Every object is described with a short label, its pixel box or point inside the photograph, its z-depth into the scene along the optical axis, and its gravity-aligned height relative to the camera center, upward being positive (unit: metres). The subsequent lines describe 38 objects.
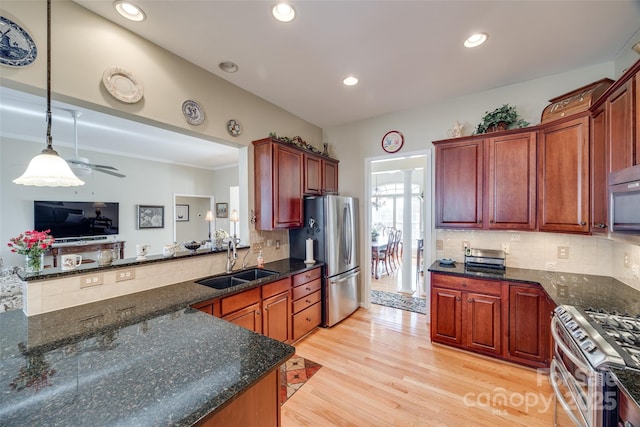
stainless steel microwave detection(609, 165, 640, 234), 1.40 +0.07
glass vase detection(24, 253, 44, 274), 1.93 -0.38
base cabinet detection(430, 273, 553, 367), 2.31 -1.07
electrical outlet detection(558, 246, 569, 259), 2.63 -0.43
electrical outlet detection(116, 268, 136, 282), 1.95 -0.49
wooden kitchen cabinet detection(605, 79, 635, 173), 1.51 +0.55
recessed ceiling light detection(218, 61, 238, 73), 2.45 +1.47
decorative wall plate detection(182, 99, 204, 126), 2.38 +0.99
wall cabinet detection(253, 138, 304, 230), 2.96 +0.35
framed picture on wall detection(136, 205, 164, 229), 6.12 -0.07
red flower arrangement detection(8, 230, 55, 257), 1.99 -0.24
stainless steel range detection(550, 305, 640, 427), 1.12 -0.74
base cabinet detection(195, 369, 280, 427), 0.95 -0.81
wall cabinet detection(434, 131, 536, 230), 2.58 +0.33
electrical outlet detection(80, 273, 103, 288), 1.78 -0.49
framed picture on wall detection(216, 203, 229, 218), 7.53 +0.09
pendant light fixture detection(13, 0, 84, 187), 1.44 +0.26
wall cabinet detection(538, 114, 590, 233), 2.18 +0.33
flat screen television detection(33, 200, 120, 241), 4.75 -0.10
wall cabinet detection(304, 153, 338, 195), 3.51 +0.57
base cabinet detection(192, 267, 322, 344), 2.14 -0.96
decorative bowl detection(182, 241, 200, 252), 2.52 -0.33
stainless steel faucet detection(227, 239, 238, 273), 2.67 -0.48
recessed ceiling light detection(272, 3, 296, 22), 1.77 +1.47
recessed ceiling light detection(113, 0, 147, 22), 1.75 +1.47
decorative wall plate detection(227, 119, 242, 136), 2.80 +0.98
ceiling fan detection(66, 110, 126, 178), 3.64 +0.80
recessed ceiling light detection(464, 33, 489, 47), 2.08 +1.47
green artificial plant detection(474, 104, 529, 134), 2.75 +1.02
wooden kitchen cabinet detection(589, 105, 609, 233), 1.89 +0.31
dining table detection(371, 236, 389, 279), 5.75 -0.94
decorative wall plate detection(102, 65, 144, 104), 1.88 +1.01
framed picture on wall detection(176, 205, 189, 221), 7.22 +0.02
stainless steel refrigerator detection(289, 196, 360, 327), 3.31 -0.46
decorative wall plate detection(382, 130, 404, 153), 3.64 +1.05
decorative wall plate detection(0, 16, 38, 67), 1.47 +1.03
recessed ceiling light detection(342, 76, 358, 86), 2.74 +1.48
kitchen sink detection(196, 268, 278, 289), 2.48 -0.70
